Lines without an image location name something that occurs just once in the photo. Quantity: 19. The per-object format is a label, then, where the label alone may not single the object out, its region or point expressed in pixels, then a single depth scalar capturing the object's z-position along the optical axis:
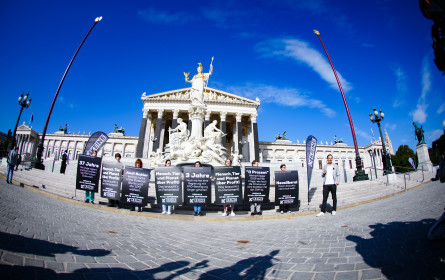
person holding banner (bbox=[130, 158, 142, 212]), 7.71
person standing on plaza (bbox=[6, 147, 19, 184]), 9.08
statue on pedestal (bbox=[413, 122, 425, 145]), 19.03
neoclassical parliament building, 42.00
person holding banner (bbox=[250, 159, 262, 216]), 7.97
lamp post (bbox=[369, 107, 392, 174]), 17.45
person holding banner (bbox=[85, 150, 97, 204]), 8.12
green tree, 56.76
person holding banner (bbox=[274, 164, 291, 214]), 8.22
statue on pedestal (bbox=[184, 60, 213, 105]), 14.76
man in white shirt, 7.07
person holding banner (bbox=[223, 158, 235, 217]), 7.72
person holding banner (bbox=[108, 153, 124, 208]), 8.00
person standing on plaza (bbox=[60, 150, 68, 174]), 16.91
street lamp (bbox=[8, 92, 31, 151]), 18.59
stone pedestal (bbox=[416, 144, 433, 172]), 17.53
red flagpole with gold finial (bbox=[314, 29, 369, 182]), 15.33
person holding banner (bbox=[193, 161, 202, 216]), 7.63
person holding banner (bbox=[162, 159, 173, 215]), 7.63
